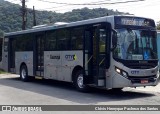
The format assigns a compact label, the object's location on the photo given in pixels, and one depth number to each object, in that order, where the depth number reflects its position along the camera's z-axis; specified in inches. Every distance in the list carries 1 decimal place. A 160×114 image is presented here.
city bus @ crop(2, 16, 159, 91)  519.8
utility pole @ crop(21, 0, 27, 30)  1322.0
